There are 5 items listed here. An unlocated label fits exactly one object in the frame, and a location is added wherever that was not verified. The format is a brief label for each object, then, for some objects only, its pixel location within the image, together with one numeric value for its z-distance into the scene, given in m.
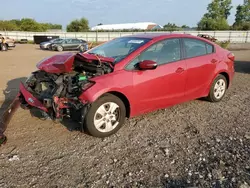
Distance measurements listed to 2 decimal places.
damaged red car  3.59
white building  77.56
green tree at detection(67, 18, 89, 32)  68.79
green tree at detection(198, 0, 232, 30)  67.20
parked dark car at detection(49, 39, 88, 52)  25.41
